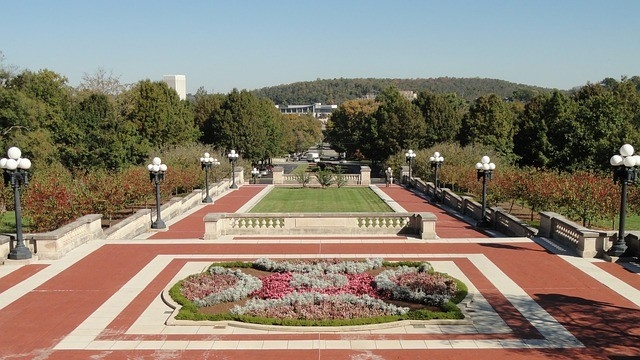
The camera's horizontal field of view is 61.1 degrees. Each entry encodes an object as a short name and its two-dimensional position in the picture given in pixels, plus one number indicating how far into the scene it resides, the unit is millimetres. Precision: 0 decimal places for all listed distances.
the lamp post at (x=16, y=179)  16719
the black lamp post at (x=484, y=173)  25184
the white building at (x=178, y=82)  120812
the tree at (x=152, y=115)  63469
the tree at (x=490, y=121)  68438
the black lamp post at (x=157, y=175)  24625
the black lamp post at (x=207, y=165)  34219
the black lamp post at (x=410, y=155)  45750
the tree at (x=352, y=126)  86062
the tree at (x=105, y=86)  66562
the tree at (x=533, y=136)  57594
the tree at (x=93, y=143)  52188
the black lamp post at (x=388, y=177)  50438
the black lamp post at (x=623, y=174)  16406
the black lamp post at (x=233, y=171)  44019
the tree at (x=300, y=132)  122562
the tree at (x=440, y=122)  73688
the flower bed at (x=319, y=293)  11938
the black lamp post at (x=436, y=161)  36031
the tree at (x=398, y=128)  71812
